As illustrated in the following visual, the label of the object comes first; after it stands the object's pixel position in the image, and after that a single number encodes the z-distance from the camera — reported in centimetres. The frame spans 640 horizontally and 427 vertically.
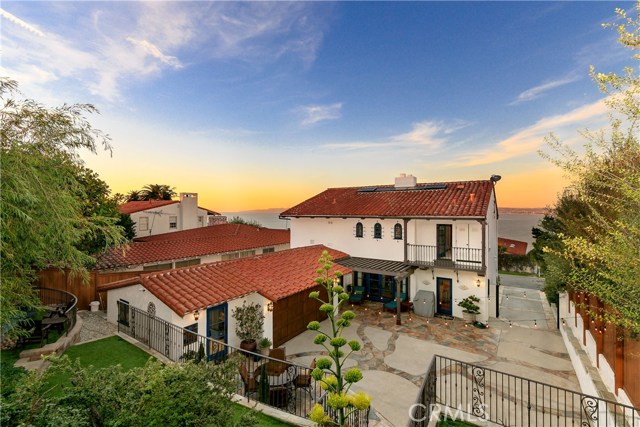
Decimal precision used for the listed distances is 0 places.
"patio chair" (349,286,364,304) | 1736
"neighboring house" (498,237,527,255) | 3628
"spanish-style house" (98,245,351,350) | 946
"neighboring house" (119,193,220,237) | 2919
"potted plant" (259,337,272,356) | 1041
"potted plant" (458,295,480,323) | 1432
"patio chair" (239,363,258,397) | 769
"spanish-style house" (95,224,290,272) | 1709
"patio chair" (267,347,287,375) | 802
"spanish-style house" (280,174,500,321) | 1510
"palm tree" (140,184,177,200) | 5491
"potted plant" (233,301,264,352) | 1058
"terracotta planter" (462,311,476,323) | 1447
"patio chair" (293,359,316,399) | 771
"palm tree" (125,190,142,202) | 5466
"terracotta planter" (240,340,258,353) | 1038
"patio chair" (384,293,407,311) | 1574
